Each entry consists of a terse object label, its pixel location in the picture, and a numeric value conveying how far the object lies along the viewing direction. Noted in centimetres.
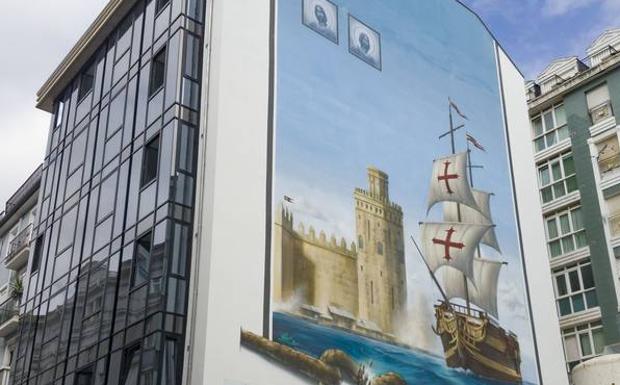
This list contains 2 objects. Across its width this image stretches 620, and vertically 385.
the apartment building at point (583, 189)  3712
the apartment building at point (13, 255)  3716
